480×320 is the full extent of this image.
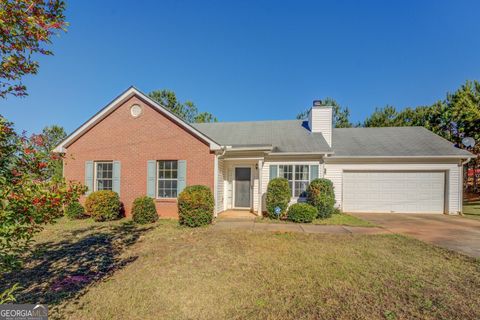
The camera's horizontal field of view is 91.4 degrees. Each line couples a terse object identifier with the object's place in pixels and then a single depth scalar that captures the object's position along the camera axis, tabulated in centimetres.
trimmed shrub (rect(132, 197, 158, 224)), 944
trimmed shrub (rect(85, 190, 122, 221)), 985
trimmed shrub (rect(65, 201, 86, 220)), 1033
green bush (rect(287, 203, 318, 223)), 961
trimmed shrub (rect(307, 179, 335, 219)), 1039
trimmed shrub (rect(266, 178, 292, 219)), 1009
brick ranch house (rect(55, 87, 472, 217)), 1056
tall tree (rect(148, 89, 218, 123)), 3341
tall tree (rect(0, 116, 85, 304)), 216
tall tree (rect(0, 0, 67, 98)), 229
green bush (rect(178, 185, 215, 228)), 874
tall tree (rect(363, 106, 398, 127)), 2755
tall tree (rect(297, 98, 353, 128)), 3403
